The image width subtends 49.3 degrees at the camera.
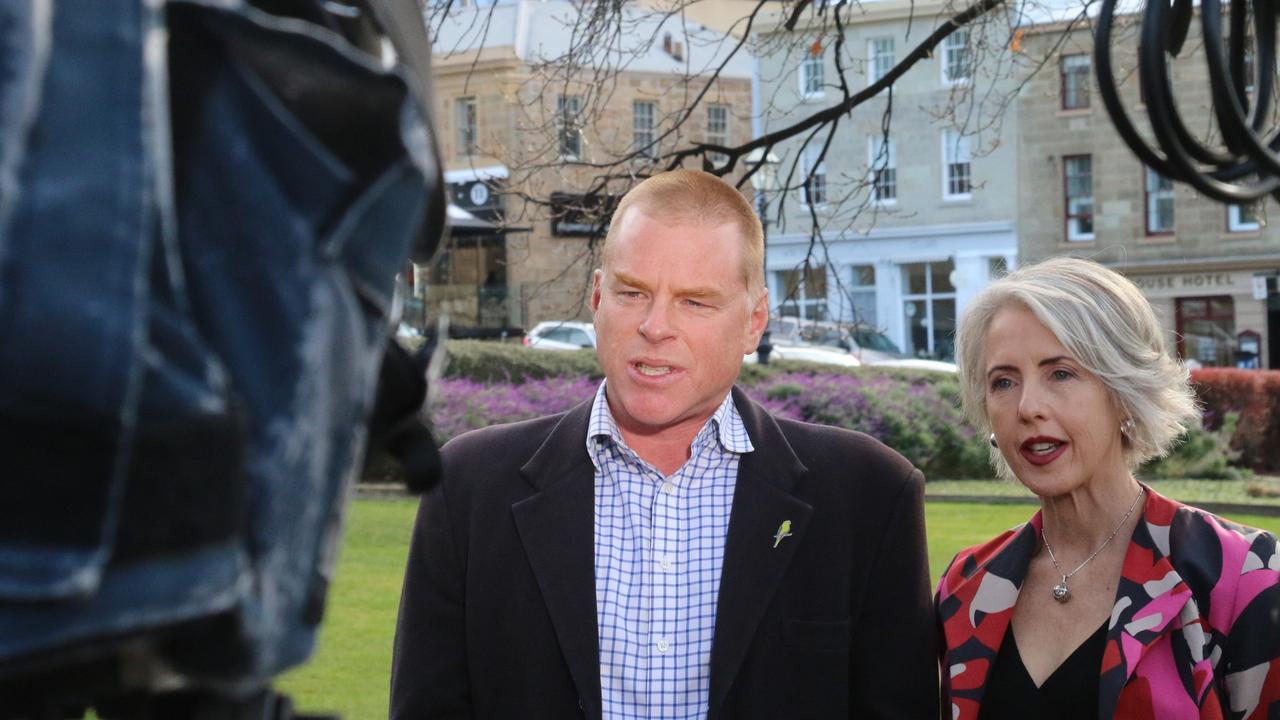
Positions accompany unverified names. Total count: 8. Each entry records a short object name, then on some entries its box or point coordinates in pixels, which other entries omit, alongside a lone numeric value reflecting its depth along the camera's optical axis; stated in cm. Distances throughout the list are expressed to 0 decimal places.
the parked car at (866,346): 2973
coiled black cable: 143
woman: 302
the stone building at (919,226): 3869
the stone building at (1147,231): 3672
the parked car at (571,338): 3103
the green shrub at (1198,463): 1786
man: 287
